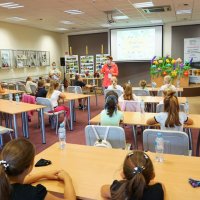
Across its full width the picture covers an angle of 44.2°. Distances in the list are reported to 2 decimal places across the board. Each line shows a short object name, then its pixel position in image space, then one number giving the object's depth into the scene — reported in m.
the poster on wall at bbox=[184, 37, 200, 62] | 10.98
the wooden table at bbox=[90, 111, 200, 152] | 3.11
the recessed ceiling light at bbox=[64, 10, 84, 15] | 8.14
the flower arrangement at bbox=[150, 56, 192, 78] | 7.56
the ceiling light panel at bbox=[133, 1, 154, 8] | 7.30
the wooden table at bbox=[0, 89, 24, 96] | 6.78
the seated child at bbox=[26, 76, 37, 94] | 8.18
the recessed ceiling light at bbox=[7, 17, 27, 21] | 9.08
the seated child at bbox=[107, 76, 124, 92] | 6.21
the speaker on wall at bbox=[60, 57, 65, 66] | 13.40
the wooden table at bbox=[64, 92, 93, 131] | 5.53
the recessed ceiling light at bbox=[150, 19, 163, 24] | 10.41
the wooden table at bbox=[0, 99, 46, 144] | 4.17
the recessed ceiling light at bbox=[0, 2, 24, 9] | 6.92
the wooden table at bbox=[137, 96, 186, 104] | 4.84
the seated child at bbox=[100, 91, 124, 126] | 3.14
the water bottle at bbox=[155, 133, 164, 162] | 1.96
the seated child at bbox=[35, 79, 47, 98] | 5.76
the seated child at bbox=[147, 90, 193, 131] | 2.69
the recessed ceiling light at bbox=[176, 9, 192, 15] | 8.61
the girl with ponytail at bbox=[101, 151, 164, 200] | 1.23
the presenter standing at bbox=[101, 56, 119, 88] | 7.81
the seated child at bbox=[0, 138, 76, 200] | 1.30
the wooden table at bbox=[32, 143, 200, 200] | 1.54
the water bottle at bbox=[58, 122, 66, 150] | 2.31
